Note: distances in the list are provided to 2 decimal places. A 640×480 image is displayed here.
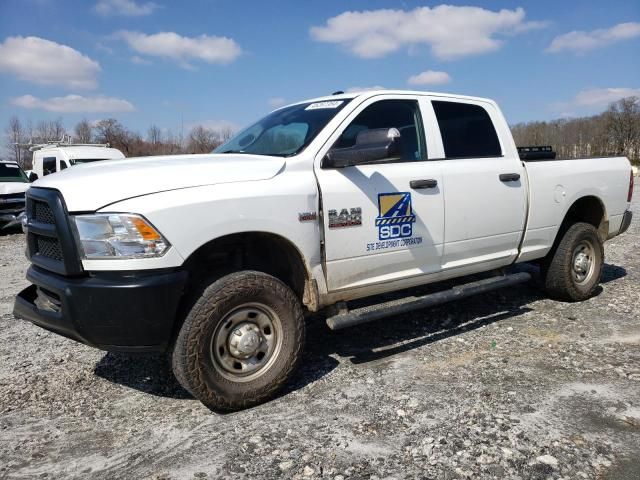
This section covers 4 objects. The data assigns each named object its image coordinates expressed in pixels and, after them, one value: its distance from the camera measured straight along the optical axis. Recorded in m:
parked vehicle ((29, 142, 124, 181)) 15.24
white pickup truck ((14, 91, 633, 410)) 2.88
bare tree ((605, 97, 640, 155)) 70.44
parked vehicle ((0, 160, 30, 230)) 12.39
